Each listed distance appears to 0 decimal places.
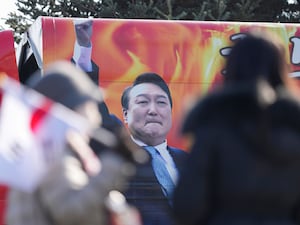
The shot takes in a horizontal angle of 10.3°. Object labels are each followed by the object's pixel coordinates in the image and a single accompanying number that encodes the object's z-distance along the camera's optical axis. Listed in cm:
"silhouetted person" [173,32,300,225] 709
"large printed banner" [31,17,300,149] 1578
